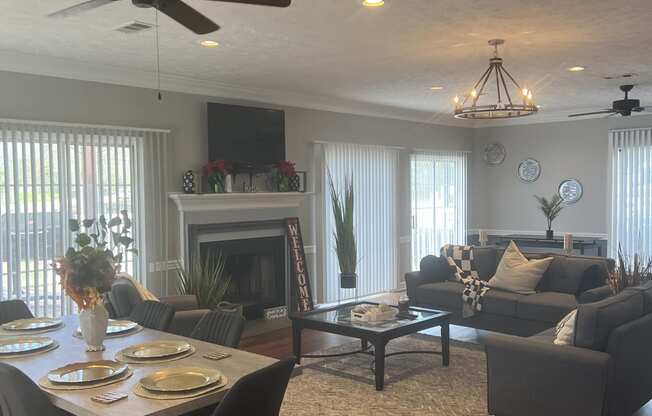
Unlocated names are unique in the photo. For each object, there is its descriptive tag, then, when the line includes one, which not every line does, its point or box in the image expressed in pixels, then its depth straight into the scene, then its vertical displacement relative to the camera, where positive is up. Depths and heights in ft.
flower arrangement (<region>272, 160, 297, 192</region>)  22.71 +0.93
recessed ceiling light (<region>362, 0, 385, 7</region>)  11.48 +3.74
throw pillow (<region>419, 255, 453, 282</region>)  21.53 -2.56
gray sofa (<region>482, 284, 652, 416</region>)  11.46 -3.38
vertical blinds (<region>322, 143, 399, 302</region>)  25.55 -0.70
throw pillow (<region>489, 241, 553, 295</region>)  19.42 -2.49
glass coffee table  14.89 -3.32
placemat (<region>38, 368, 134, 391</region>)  7.84 -2.39
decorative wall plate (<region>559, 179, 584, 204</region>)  30.07 +0.25
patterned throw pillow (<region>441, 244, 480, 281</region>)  21.39 -2.26
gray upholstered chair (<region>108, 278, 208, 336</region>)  14.90 -2.64
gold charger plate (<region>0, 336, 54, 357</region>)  9.43 -2.29
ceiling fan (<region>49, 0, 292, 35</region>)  8.35 +2.72
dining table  7.24 -2.39
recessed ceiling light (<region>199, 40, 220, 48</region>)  14.71 +3.87
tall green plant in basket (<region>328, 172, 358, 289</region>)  24.39 -1.86
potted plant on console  28.82 -0.63
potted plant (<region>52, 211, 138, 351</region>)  9.45 -1.21
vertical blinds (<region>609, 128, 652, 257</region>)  27.71 +0.18
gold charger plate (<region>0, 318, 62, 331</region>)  11.01 -2.25
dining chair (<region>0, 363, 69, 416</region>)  7.48 -2.37
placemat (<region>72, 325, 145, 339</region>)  10.62 -2.34
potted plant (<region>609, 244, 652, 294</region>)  15.51 -2.15
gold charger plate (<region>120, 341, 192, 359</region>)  9.17 -2.31
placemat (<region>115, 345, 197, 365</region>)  8.98 -2.36
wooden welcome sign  23.36 -2.58
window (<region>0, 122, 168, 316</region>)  16.16 +0.30
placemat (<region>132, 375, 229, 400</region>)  7.51 -2.41
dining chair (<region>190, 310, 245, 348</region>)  10.56 -2.27
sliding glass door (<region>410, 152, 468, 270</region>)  30.12 -0.15
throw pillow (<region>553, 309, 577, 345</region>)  12.04 -2.74
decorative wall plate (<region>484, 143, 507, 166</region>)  32.76 +2.35
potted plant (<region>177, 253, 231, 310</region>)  18.88 -2.62
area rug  13.82 -4.74
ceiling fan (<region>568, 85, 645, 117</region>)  21.79 +3.26
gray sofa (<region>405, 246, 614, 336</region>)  17.90 -3.13
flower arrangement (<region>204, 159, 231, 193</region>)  20.35 +0.89
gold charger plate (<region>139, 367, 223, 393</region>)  7.75 -2.36
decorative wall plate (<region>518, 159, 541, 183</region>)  31.50 +1.38
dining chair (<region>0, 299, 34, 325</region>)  12.53 -2.26
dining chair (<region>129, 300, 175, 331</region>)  11.95 -2.28
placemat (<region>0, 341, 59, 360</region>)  9.26 -2.33
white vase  9.63 -1.97
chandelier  14.76 +2.17
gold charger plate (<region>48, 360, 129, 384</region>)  8.05 -2.34
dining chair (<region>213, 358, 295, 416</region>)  7.20 -2.37
